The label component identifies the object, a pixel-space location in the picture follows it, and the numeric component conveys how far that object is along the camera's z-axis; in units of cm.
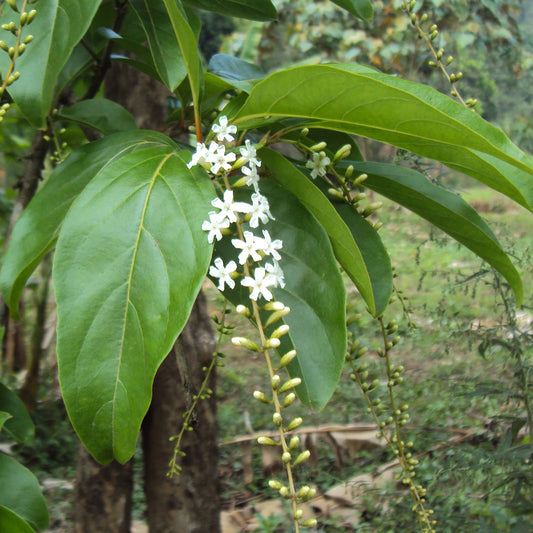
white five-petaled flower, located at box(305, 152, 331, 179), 69
